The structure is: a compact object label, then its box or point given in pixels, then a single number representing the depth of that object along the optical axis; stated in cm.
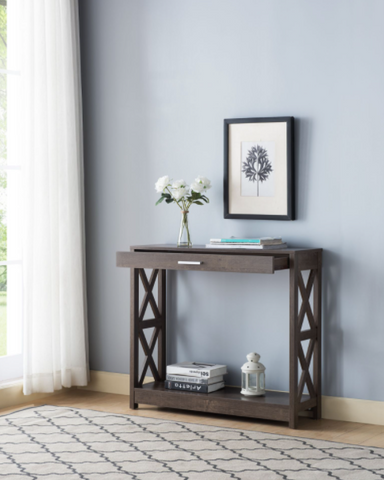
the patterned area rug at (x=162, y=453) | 269
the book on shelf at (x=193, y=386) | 359
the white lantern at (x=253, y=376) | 350
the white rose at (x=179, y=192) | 366
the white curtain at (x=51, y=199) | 381
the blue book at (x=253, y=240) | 338
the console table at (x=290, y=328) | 328
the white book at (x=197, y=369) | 359
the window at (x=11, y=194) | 390
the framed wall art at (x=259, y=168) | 358
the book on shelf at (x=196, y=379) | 358
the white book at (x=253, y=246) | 337
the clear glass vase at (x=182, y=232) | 366
